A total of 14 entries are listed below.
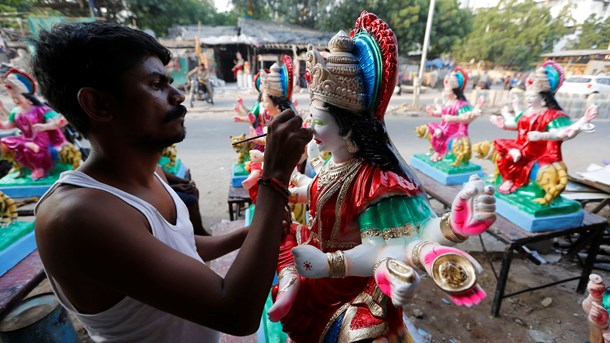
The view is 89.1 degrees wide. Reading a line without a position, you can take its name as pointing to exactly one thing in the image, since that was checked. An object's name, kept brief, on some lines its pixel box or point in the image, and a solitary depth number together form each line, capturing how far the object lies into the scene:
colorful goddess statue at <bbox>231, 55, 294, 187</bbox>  3.17
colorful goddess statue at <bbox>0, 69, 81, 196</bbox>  3.33
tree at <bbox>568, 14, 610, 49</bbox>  7.66
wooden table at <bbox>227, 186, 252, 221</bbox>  3.49
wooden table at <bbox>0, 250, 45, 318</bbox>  1.90
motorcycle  12.92
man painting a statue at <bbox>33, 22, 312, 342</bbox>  0.75
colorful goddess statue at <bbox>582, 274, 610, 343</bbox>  1.53
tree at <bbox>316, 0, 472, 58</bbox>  17.78
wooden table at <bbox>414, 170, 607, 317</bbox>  2.61
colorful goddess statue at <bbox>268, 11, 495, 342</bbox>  1.23
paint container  2.22
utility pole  9.69
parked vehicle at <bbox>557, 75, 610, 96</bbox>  11.94
